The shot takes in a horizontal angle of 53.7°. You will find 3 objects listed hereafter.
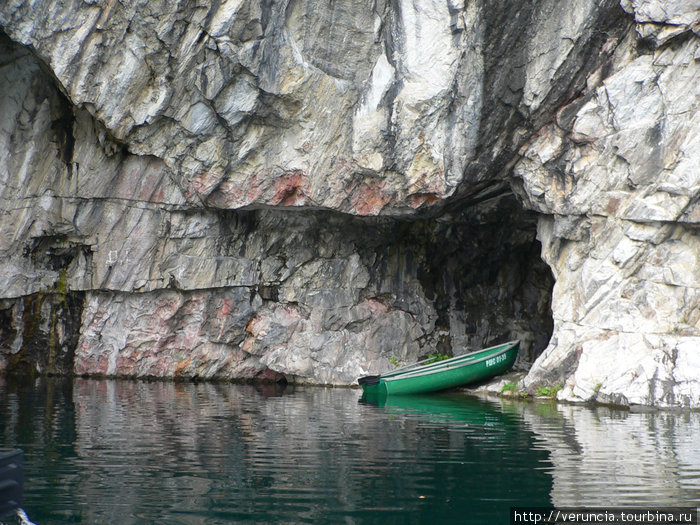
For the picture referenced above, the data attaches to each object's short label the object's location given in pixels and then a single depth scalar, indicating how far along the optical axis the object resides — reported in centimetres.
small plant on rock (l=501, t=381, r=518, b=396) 1970
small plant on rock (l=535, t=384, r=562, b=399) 1827
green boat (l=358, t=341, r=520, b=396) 2036
